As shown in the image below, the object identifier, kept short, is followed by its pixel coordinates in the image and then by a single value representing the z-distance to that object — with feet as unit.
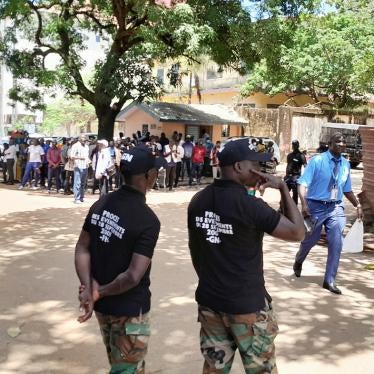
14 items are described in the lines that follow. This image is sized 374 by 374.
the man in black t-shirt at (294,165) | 36.78
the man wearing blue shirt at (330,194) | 18.83
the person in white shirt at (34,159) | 52.08
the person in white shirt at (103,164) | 43.62
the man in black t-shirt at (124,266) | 8.53
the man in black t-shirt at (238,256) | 8.71
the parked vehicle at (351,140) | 84.25
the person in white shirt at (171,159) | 54.44
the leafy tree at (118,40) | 47.39
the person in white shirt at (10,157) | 56.80
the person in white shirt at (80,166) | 42.47
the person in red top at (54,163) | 50.83
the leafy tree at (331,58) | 87.20
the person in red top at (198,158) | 57.72
